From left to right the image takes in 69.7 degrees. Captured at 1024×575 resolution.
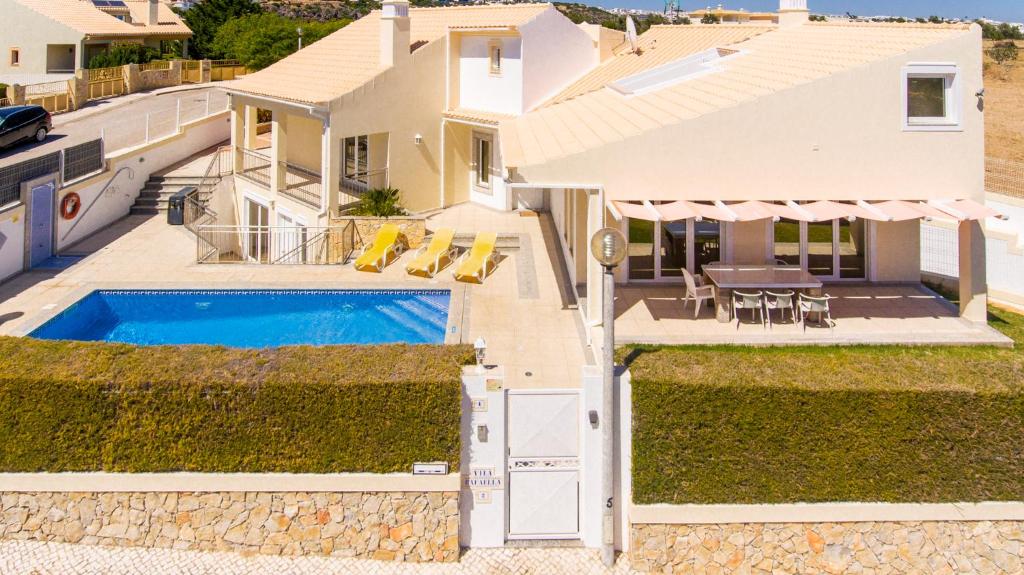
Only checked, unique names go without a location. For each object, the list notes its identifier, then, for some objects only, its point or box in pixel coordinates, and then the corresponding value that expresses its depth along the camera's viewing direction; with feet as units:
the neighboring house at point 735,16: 107.92
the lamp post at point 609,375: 35.63
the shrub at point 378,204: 86.22
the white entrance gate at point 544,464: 38.01
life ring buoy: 85.66
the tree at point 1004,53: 271.18
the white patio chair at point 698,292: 59.16
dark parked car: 109.09
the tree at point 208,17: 231.09
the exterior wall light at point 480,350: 37.76
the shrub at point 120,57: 175.73
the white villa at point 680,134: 56.75
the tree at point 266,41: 189.98
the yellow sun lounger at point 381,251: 74.54
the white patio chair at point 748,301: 56.49
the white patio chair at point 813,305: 55.98
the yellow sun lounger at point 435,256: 72.74
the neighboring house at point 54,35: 179.83
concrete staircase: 101.76
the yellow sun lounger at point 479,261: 71.36
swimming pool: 61.87
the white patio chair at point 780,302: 56.39
